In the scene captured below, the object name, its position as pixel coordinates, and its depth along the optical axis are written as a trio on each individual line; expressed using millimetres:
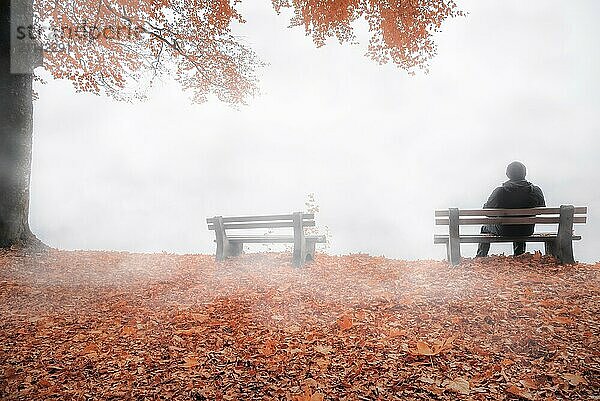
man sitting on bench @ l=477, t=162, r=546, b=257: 7454
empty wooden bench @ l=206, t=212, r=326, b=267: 7863
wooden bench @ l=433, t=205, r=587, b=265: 6984
